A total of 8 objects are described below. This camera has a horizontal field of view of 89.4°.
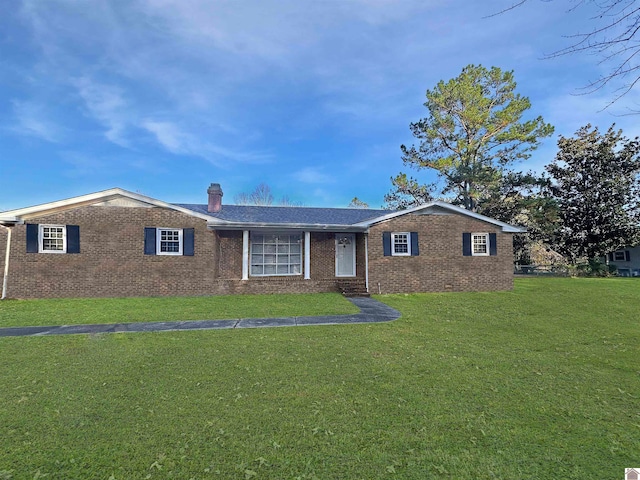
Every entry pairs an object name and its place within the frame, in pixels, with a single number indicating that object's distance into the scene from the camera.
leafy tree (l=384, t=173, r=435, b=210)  29.17
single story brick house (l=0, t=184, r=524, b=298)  12.42
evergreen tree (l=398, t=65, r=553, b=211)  26.69
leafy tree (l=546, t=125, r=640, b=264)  25.96
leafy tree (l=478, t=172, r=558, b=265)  25.11
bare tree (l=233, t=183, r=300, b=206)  43.66
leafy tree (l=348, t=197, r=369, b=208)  43.87
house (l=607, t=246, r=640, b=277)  26.48
